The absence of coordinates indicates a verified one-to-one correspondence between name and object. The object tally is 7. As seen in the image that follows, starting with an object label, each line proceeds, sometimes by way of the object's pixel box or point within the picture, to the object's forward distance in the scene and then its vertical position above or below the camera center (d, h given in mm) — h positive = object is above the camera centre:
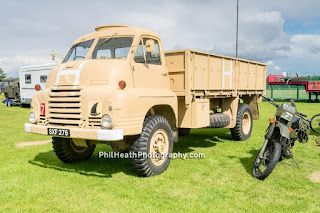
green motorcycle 5133 -1030
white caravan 19906 +756
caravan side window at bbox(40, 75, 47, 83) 19959 +689
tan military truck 4742 -169
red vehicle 25000 +303
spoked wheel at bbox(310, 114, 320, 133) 10097 -1534
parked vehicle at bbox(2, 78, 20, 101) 24828 +30
